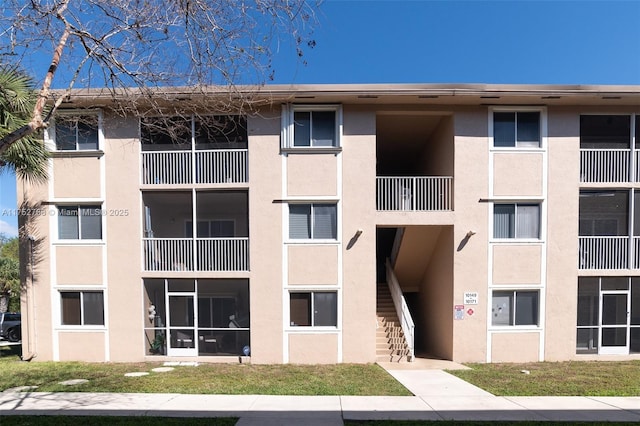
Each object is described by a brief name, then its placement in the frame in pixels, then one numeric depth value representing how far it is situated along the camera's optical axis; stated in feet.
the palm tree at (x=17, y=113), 22.41
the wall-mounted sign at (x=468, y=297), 32.86
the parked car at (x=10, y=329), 49.52
